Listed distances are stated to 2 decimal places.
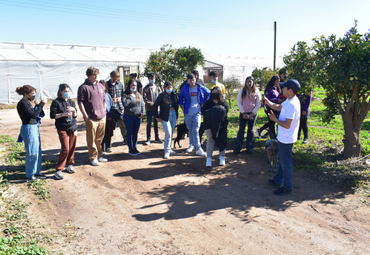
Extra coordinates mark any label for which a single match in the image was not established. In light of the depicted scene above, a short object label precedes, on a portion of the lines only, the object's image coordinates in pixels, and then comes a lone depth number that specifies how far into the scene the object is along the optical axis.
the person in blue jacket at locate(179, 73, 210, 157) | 6.51
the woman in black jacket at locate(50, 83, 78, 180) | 5.18
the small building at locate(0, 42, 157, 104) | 17.20
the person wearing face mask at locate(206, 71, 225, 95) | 7.09
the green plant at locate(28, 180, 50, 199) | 4.56
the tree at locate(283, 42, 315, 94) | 5.70
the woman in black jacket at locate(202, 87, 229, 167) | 5.57
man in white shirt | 4.28
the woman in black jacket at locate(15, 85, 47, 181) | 4.79
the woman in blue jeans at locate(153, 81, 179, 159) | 6.48
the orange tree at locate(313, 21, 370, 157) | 4.90
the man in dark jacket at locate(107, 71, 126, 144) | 6.86
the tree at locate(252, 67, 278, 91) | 18.22
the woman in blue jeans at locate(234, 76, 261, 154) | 6.34
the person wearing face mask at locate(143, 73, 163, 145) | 7.95
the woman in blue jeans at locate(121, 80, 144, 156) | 6.60
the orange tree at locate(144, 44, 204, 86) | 11.42
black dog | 7.34
